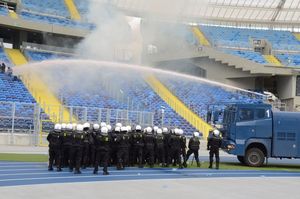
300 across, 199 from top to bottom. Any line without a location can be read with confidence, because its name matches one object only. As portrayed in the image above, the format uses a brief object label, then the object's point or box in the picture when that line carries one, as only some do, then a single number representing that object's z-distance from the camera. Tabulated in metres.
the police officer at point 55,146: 15.15
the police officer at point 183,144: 18.23
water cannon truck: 19.77
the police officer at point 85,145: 15.19
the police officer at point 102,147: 14.60
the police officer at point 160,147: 17.75
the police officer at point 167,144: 18.14
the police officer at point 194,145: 18.30
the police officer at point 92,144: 15.43
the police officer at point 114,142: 16.06
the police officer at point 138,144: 17.25
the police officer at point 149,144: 17.36
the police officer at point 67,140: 15.13
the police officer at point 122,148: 15.92
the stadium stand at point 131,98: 31.31
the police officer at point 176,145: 18.00
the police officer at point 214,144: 17.69
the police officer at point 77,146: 14.77
